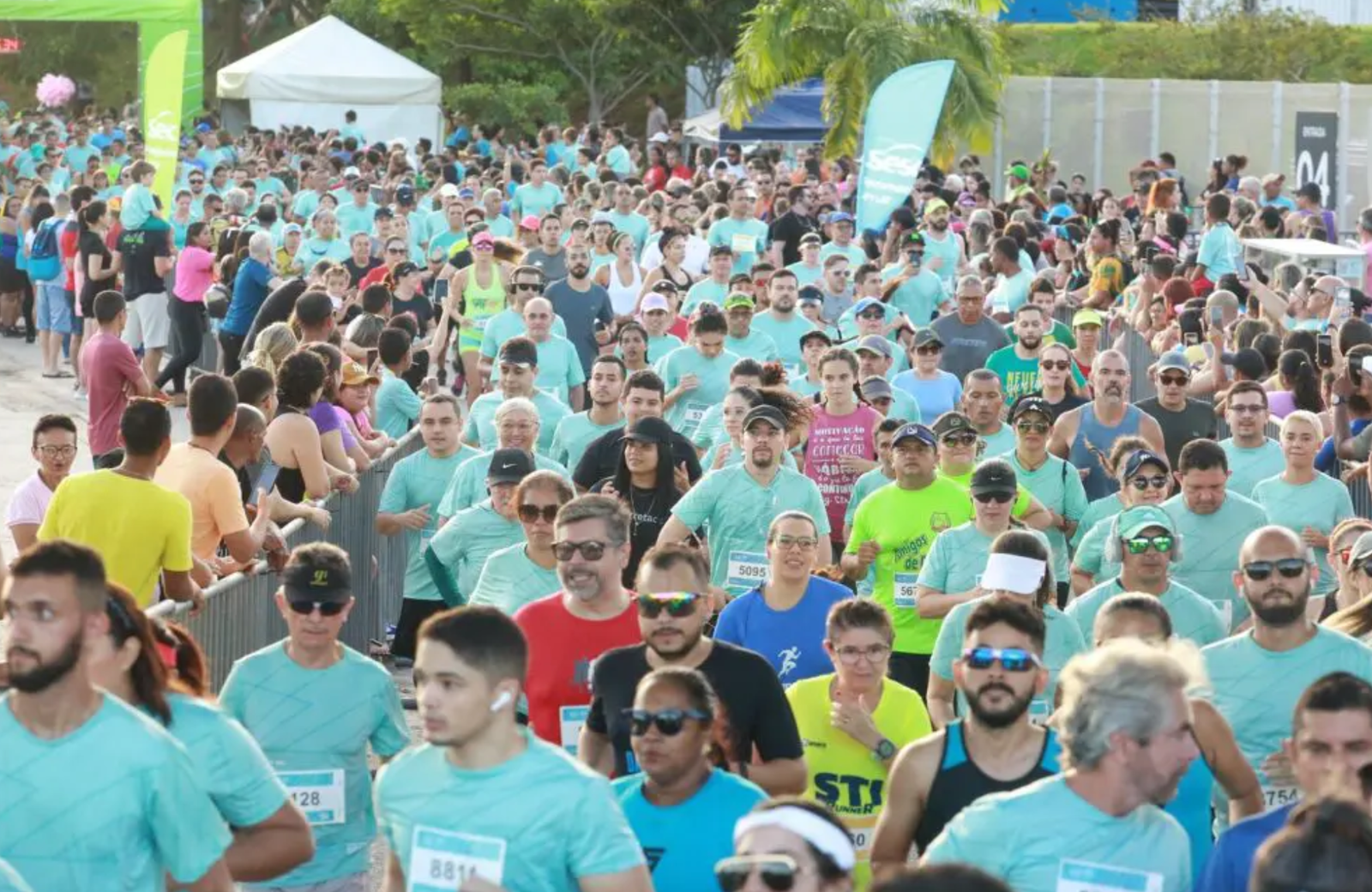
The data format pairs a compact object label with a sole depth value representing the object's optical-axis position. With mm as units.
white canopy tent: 39812
